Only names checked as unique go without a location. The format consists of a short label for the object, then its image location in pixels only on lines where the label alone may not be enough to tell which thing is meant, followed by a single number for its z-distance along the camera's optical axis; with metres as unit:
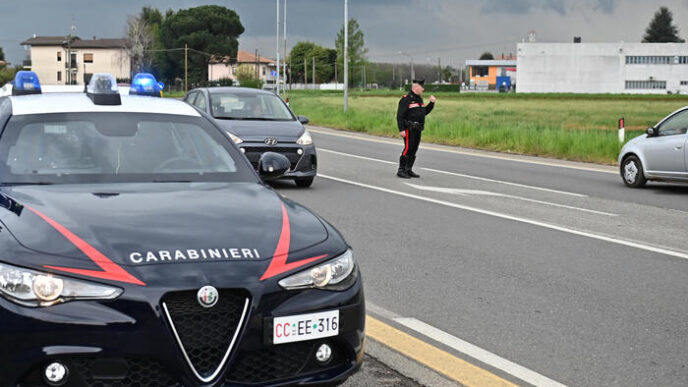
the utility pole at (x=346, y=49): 41.62
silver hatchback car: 15.13
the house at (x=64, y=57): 165.62
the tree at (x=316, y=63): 195.00
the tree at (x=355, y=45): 170.25
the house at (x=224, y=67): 136.50
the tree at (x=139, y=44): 140.38
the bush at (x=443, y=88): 158.49
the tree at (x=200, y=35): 133.88
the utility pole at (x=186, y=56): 124.81
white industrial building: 129.38
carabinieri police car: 3.50
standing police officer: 16.83
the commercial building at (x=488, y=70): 186.38
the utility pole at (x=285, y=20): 60.21
